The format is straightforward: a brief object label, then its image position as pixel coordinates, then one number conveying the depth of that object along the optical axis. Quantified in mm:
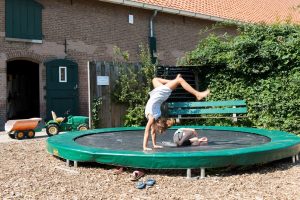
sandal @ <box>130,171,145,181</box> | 4281
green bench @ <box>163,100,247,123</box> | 8609
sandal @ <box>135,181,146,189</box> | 3940
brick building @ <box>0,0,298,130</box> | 11102
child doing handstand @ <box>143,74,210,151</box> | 4974
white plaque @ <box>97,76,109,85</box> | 9328
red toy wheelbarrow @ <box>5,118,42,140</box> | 8656
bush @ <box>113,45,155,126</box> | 9523
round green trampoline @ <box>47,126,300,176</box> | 4363
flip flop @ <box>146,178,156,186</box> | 4027
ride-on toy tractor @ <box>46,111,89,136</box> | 9483
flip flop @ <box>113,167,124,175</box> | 4535
